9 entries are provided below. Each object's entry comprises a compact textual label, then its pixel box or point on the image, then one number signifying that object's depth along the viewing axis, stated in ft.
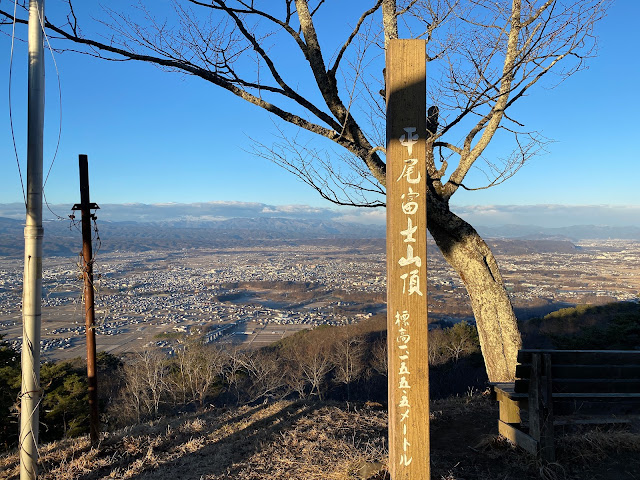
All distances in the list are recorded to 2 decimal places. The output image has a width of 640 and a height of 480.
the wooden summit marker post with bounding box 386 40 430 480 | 7.00
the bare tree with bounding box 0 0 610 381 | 12.19
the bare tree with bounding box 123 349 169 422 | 44.34
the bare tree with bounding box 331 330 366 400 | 57.77
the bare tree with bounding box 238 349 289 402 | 52.54
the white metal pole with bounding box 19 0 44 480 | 9.18
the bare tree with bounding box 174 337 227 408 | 46.47
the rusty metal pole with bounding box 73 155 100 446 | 16.21
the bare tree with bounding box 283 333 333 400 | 56.22
